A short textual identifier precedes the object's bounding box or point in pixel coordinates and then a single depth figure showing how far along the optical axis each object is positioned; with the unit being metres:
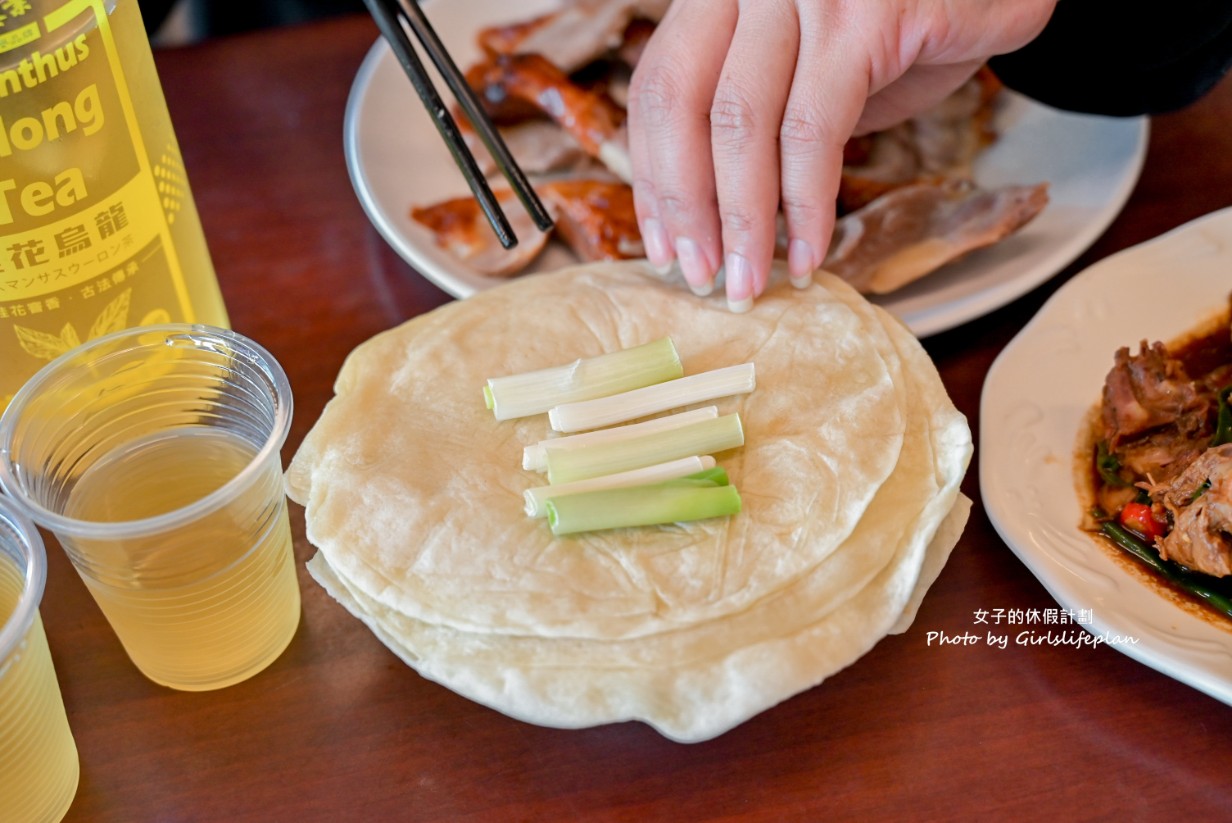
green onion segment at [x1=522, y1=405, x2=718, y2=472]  0.46
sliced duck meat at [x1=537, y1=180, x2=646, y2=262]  0.58
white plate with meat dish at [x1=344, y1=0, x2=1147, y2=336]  0.56
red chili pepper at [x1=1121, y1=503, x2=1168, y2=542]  0.48
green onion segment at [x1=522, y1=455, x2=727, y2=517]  0.44
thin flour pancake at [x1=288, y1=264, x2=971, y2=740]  0.41
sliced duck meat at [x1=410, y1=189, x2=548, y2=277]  0.58
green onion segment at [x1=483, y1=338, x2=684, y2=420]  0.47
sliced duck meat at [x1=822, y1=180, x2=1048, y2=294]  0.56
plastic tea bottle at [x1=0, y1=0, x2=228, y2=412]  0.44
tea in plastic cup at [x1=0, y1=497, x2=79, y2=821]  0.39
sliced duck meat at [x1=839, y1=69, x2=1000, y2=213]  0.64
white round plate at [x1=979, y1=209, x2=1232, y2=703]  0.45
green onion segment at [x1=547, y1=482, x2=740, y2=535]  0.43
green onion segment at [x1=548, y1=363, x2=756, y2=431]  0.47
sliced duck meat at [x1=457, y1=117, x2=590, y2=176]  0.65
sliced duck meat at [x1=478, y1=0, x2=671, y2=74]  0.67
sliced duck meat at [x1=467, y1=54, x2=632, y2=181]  0.63
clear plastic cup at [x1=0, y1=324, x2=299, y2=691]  0.42
